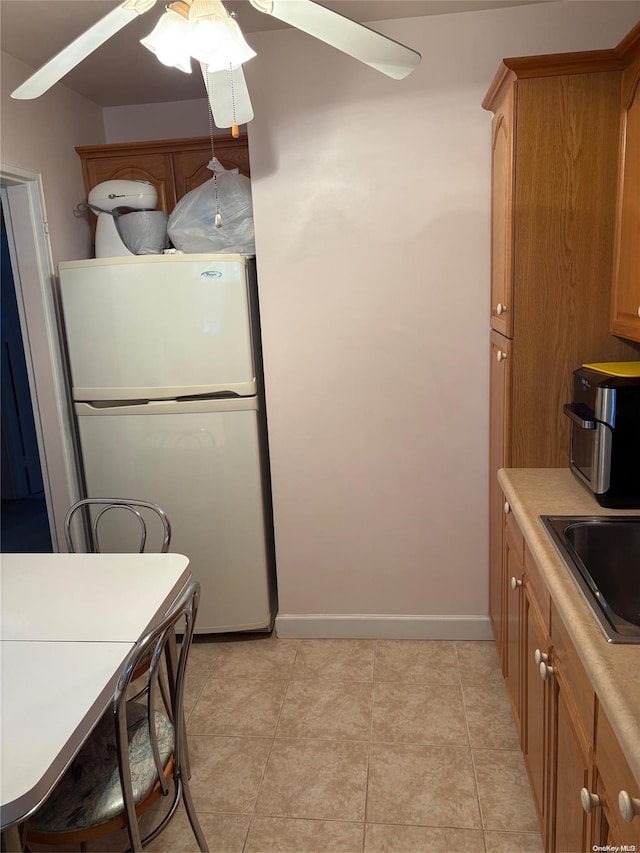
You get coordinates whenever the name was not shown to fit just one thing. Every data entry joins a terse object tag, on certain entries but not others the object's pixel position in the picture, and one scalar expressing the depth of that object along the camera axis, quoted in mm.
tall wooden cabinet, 1947
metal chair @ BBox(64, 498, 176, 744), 2111
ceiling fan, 1242
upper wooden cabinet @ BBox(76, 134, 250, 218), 2984
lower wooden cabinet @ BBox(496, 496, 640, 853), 1101
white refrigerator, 2650
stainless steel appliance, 1788
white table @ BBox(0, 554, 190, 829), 1169
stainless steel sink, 1614
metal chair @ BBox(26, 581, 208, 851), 1402
